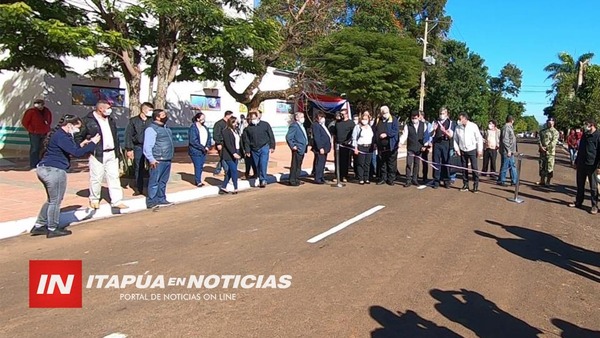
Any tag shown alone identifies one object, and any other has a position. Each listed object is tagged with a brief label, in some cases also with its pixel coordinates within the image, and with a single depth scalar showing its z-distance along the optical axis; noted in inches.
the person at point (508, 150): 518.9
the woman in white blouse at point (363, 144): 498.0
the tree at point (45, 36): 348.8
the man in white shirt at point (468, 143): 469.4
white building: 662.5
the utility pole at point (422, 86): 1211.7
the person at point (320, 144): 493.7
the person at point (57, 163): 261.0
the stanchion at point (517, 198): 416.2
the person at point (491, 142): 550.9
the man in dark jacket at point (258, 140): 457.7
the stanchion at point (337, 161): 497.2
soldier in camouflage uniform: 517.0
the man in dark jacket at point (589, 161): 379.6
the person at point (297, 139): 482.6
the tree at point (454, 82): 1642.5
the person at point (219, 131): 463.5
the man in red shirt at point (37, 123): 505.4
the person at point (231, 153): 424.5
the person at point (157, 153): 346.0
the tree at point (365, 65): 815.7
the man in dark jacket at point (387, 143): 491.5
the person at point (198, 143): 445.4
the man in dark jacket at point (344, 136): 518.3
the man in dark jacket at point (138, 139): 391.5
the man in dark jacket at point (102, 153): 307.4
